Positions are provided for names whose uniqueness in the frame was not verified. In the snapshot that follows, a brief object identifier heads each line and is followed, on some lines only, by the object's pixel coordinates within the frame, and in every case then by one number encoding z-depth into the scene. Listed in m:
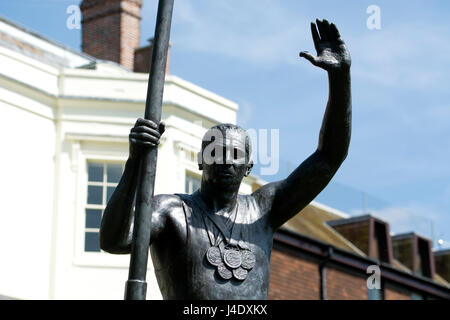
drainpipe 27.89
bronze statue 6.07
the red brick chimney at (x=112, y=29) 30.17
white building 20.70
